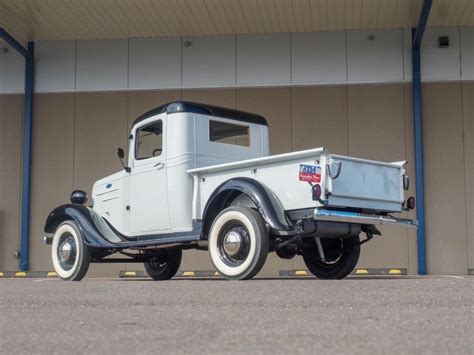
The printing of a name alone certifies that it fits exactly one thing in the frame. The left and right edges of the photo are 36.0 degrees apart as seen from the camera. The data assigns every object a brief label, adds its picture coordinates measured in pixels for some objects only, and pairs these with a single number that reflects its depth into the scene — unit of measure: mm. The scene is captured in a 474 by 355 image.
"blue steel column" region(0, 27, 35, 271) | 16328
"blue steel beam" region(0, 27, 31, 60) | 15573
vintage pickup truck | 8078
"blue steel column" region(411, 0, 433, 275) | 15078
